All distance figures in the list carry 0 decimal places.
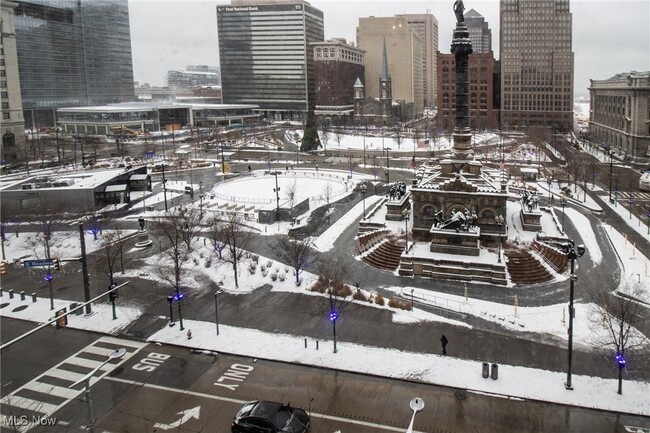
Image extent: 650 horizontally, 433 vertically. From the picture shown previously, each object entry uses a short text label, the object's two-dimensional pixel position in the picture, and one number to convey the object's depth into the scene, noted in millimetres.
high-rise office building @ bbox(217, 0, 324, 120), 193500
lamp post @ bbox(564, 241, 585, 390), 22594
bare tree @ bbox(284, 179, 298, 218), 58656
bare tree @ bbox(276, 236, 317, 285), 37844
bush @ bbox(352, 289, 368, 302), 34269
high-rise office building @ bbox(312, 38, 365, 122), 183750
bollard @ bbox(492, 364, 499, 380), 24172
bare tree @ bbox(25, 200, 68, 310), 45250
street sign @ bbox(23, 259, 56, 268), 27219
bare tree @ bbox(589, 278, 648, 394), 23500
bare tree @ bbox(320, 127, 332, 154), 118838
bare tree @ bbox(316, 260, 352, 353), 31094
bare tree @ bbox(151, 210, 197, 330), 37625
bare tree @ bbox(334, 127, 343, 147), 123125
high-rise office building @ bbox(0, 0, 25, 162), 101812
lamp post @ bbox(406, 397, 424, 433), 15545
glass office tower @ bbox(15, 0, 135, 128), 159750
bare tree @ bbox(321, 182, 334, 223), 62881
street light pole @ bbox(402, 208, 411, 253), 52206
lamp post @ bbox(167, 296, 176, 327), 30845
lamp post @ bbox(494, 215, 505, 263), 44062
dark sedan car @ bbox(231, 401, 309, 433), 20156
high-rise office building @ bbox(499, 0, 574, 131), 152000
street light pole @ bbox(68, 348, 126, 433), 17362
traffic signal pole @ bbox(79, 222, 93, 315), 31406
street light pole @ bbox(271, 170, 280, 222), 55750
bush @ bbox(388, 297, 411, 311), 32744
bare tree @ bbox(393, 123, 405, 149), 119956
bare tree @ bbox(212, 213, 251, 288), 39397
